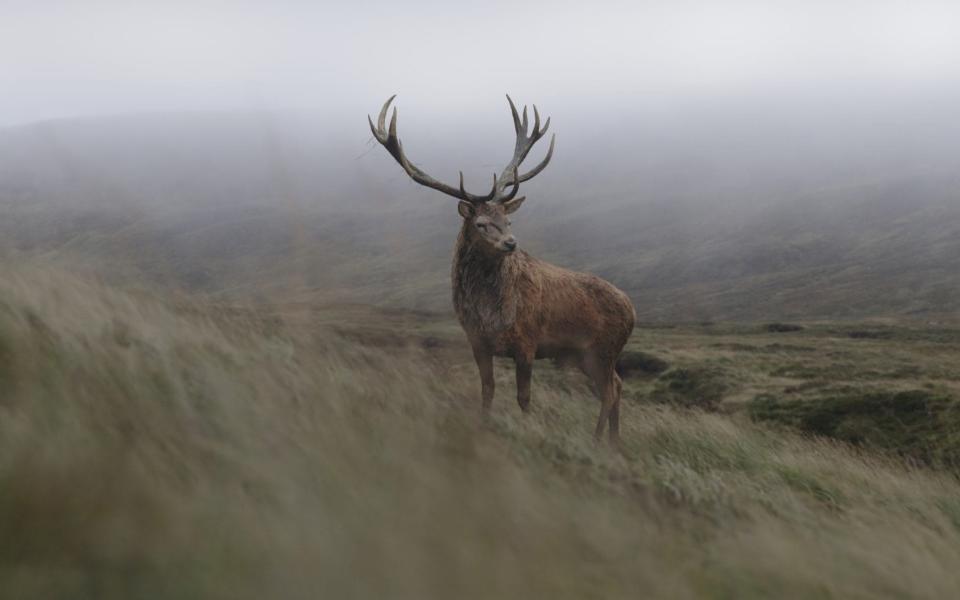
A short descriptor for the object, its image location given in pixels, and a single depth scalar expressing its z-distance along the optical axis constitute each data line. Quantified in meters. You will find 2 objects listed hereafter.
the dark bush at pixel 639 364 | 32.69
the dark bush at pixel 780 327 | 61.65
